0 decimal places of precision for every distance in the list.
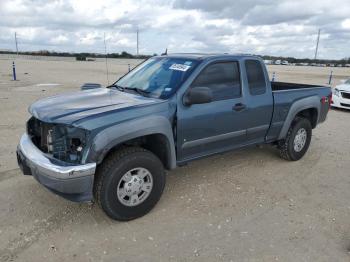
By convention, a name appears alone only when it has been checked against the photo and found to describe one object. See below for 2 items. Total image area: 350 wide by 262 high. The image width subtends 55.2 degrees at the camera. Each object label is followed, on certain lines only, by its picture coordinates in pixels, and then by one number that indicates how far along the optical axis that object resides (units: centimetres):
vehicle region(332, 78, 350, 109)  1146
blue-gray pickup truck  327
